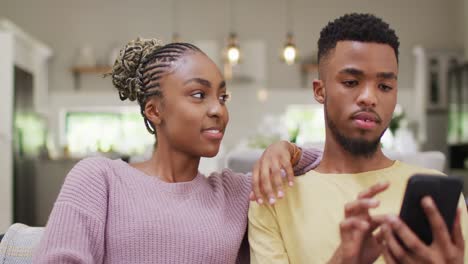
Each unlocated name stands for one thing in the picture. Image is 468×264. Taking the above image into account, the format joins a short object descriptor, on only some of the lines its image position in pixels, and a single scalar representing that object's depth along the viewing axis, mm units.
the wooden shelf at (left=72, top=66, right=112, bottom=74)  7273
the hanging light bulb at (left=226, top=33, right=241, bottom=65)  4809
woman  1117
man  1112
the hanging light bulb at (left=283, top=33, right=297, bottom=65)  4773
